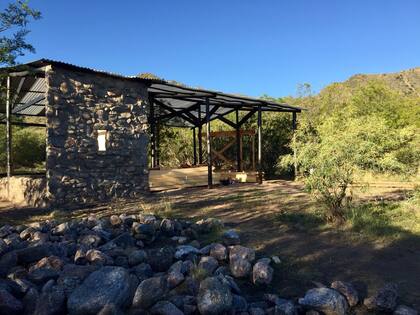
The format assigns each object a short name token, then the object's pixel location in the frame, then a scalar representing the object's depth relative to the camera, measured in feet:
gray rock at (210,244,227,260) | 16.58
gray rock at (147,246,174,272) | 15.51
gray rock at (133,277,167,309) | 11.96
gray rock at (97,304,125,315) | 10.77
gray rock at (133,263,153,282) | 14.43
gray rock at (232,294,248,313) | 12.05
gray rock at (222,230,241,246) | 18.95
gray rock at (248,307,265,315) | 11.84
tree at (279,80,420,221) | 21.77
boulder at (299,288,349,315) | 12.12
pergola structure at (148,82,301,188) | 41.88
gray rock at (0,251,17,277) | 14.43
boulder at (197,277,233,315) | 11.61
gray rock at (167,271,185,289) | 13.51
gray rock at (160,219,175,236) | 20.91
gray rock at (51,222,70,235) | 20.56
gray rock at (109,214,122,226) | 22.36
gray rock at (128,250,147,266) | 15.87
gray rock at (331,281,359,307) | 12.64
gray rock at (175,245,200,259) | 16.52
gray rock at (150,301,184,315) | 11.37
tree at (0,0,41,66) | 24.50
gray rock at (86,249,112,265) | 15.46
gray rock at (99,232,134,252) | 17.94
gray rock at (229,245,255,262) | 15.87
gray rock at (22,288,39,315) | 11.66
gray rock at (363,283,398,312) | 12.12
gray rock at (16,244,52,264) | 15.42
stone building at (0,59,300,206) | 30.42
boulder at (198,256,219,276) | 14.93
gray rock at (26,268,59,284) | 13.48
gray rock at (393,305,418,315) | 11.80
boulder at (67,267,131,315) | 11.25
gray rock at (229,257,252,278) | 14.92
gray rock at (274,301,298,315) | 11.93
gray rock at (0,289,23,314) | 11.27
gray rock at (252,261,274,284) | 14.35
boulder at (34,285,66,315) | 11.23
